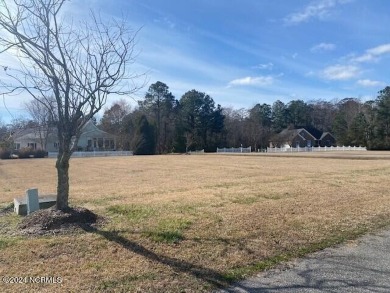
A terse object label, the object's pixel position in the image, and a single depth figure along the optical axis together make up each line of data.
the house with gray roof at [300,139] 84.06
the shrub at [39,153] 51.44
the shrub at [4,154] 49.47
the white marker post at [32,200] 6.97
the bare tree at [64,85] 5.64
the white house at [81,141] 64.44
